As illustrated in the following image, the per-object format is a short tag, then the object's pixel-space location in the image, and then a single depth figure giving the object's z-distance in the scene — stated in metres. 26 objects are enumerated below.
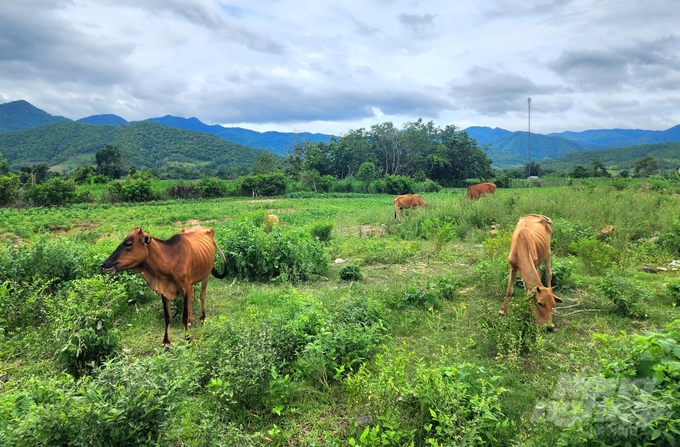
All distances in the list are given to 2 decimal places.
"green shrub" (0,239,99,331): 5.80
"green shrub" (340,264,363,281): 8.61
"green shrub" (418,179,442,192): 43.03
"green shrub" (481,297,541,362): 4.67
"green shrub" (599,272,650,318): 5.99
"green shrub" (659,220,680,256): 9.50
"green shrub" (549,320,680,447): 2.35
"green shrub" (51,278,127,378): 4.57
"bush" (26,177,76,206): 27.42
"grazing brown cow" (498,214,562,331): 5.39
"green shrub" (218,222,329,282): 8.53
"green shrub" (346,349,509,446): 3.13
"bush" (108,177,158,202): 31.96
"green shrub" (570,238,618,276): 7.99
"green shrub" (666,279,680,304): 6.44
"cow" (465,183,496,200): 21.00
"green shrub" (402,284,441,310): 6.57
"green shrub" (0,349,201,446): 2.68
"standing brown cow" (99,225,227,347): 5.13
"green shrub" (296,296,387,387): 4.31
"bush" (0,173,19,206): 26.38
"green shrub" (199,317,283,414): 3.84
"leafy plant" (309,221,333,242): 12.75
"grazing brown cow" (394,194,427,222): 18.87
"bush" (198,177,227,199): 36.56
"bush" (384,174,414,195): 42.62
